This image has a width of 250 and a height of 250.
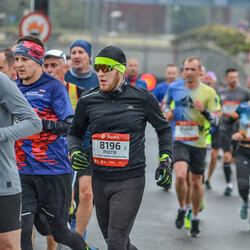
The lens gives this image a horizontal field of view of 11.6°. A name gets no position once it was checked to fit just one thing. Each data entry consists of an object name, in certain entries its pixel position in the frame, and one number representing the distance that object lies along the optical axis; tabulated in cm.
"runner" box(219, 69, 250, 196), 2505
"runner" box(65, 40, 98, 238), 1305
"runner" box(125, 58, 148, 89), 2101
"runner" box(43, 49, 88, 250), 1230
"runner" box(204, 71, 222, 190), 2375
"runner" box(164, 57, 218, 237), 1573
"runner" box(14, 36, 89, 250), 1014
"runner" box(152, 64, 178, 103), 2253
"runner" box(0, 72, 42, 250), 812
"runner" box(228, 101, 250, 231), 1676
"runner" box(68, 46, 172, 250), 975
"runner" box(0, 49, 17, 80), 916
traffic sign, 2536
